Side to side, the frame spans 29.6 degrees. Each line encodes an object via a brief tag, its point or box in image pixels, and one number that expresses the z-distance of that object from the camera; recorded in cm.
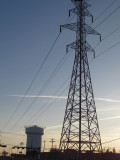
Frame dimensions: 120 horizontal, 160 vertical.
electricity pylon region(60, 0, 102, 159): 3244
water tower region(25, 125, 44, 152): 15727
